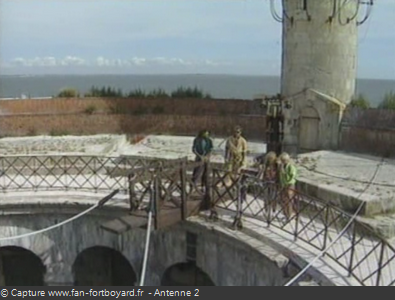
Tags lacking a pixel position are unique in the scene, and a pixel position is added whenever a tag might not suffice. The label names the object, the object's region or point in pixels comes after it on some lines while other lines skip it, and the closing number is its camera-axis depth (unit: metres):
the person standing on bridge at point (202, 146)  12.83
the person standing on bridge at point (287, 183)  10.94
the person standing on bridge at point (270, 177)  11.12
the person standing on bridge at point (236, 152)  12.72
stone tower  17.45
